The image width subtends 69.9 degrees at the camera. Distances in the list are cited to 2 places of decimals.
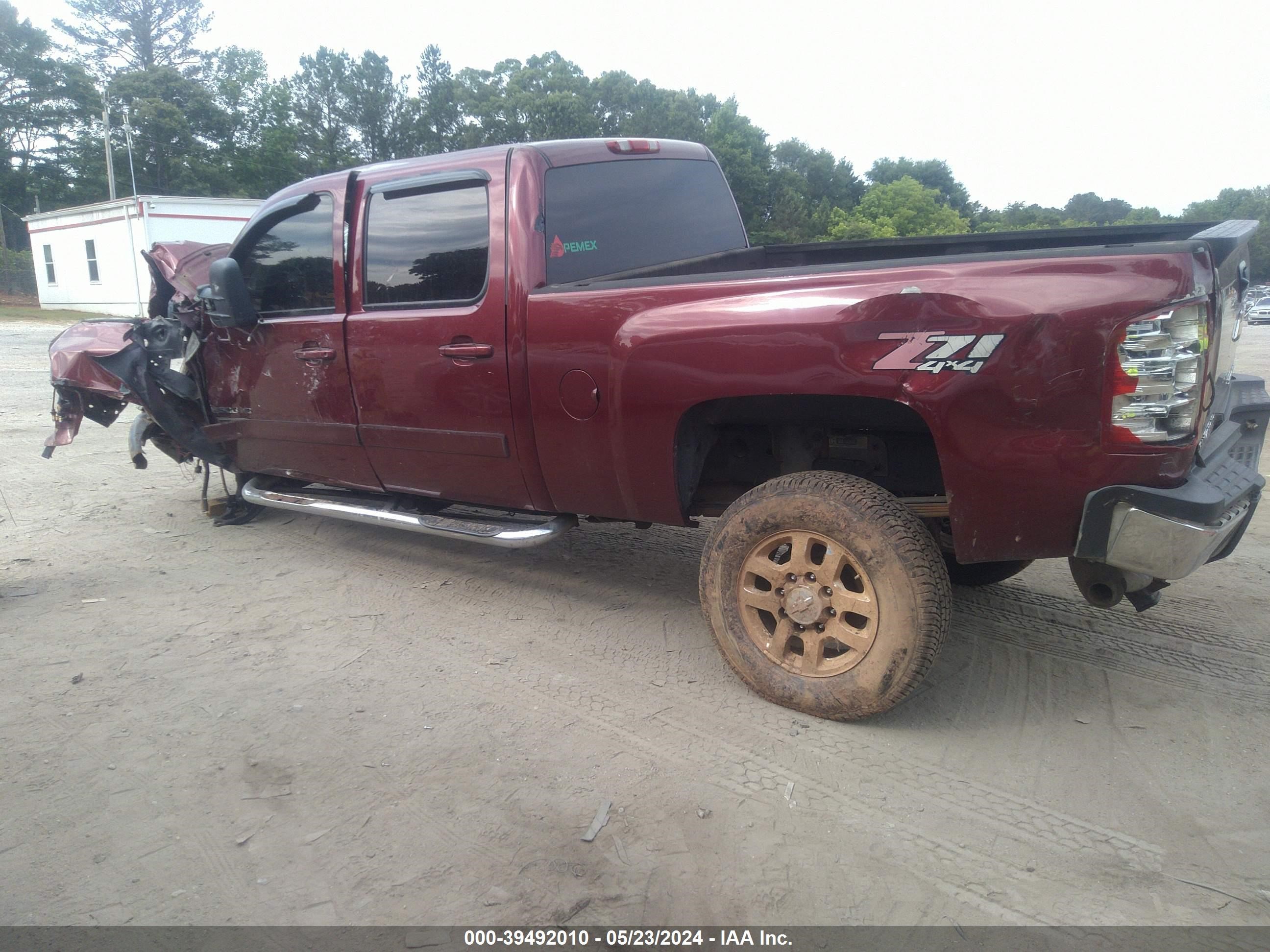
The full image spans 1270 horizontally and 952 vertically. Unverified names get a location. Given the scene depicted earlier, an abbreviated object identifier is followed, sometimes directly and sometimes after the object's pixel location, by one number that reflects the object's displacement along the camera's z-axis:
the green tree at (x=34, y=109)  46.34
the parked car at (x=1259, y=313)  37.94
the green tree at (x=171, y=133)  47.22
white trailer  27.83
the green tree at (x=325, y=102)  63.06
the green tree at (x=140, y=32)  56.78
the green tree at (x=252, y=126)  49.81
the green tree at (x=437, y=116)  63.66
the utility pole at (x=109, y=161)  36.48
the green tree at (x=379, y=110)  64.12
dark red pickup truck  2.63
